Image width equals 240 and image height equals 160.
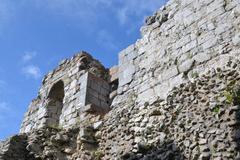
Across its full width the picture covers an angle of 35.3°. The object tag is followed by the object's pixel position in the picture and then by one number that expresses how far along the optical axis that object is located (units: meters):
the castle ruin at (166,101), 4.90
